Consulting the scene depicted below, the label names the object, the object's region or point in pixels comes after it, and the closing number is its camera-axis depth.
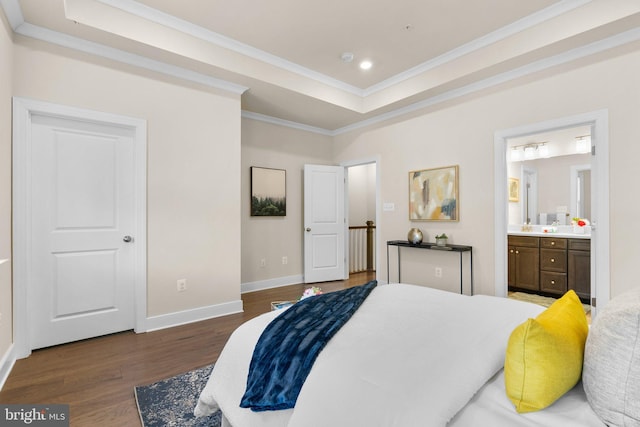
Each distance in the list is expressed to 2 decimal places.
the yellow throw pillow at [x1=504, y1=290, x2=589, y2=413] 0.92
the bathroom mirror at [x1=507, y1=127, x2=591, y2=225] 4.73
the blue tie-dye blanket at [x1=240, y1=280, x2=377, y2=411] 1.21
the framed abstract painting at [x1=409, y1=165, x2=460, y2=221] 3.99
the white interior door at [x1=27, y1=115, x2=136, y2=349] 2.71
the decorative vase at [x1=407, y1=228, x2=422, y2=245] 4.16
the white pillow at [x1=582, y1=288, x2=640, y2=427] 0.83
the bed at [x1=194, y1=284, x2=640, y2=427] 0.92
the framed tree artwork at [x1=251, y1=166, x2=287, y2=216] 4.75
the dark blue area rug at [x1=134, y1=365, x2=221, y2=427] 1.78
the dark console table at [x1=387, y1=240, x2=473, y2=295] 3.74
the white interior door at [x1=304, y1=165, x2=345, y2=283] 5.19
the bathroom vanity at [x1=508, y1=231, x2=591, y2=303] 4.06
